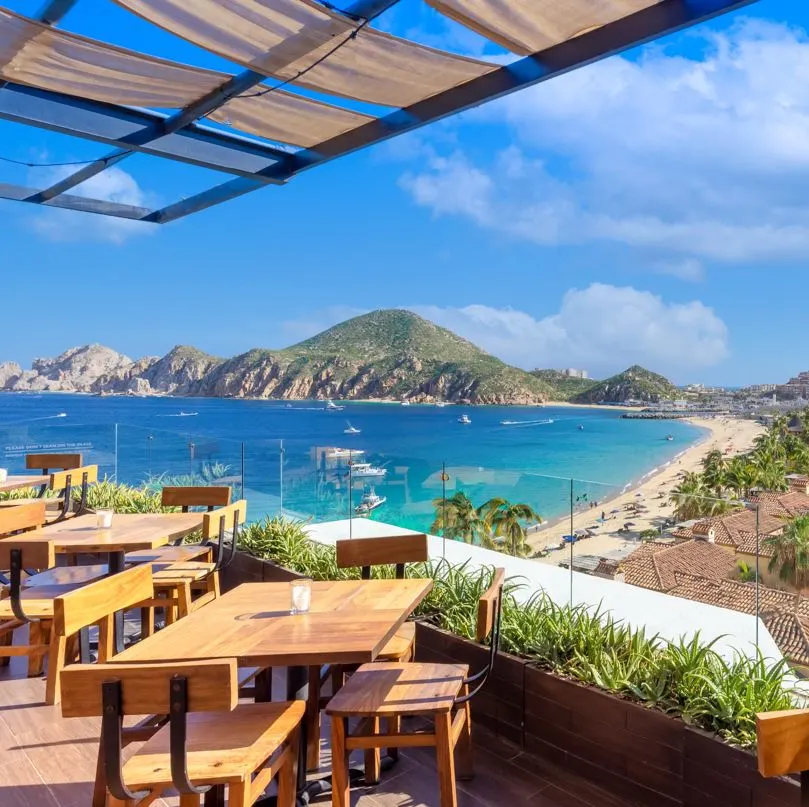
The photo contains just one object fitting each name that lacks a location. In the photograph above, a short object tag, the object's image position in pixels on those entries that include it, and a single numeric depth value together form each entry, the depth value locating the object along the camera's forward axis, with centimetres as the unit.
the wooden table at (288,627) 220
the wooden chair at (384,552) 341
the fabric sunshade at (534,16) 247
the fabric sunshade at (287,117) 338
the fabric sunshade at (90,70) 279
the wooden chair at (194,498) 513
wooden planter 246
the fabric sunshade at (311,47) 263
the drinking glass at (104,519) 418
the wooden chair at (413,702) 240
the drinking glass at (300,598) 263
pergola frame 255
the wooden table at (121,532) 374
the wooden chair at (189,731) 177
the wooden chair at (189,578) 412
